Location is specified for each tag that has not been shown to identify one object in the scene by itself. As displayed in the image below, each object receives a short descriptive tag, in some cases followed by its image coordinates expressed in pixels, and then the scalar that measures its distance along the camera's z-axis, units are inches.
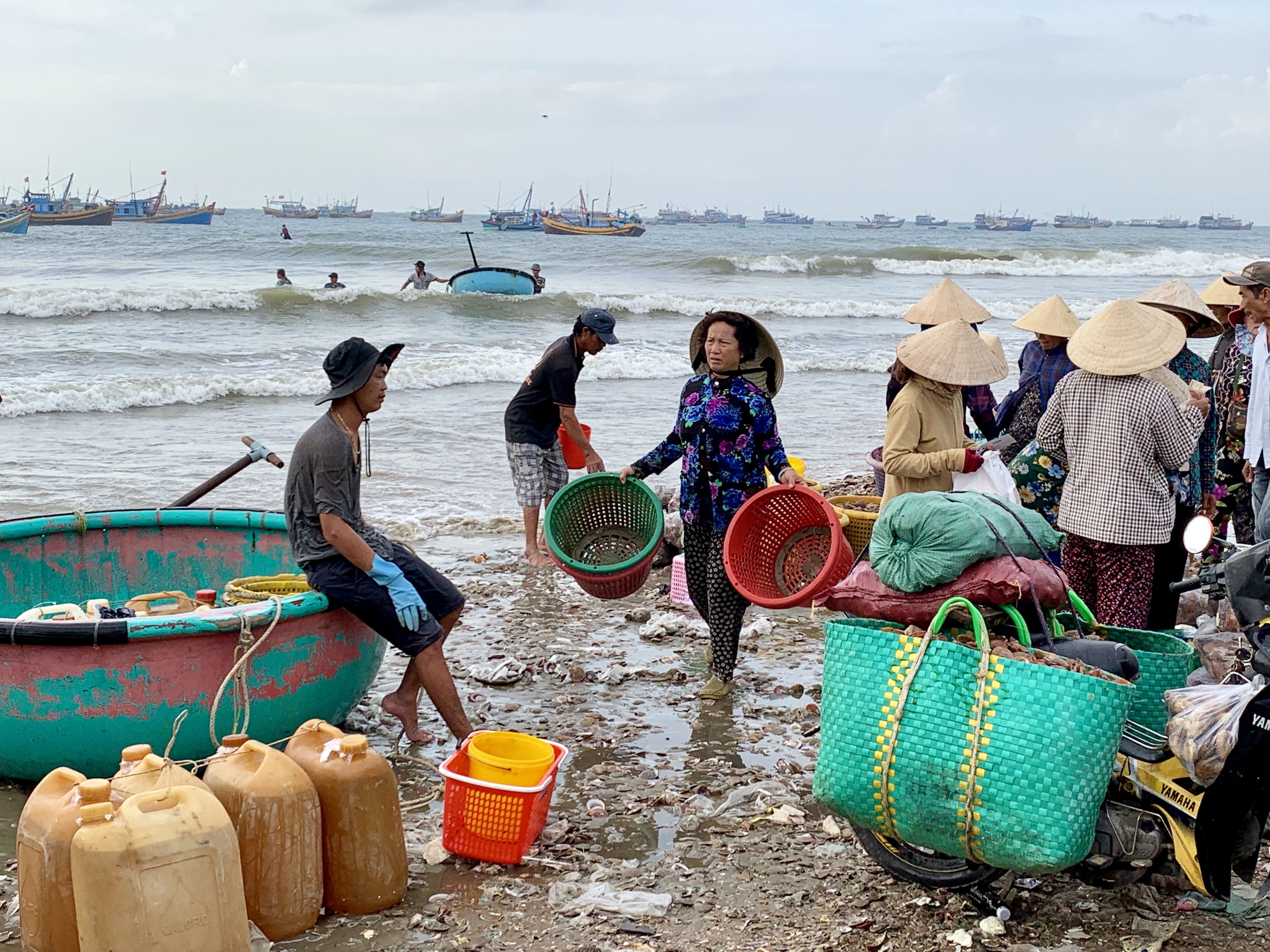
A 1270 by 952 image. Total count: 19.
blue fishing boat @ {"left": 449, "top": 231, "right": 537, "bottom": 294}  1205.1
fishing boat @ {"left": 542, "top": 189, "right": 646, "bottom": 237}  2775.6
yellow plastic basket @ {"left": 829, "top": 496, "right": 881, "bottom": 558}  277.4
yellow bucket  172.9
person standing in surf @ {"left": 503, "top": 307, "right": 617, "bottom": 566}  311.9
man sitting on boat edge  189.6
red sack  149.3
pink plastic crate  295.0
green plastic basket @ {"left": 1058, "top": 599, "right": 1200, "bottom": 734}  160.2
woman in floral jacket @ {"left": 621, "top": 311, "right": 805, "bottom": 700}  229.1
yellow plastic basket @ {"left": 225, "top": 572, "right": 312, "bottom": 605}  214.1
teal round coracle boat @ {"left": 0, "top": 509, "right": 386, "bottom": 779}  187.0
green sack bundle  151.4
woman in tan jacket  222.7
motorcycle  131.0
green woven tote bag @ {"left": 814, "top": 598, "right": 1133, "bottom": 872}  128.7
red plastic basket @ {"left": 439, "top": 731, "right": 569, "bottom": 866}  166.7
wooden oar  248.2
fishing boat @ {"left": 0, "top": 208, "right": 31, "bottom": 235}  2175.2
